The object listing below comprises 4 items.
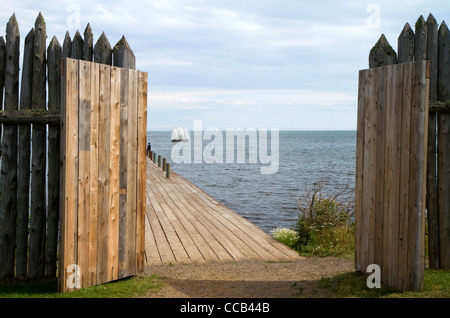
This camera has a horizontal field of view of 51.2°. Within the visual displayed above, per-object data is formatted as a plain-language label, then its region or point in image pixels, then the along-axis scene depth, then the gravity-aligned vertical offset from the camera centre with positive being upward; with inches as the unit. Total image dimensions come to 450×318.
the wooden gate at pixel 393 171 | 214.4 -12.3
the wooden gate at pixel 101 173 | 216.4 -15.3
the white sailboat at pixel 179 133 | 4158.5 +88.0
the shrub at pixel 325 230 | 349.7 -67.0
